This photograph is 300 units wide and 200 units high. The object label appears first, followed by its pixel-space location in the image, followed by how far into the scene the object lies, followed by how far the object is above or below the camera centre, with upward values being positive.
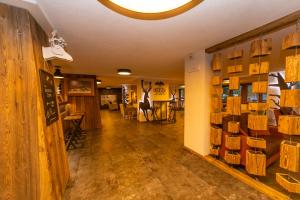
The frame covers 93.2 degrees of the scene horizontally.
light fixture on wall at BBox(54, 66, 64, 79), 3.63 +0.57
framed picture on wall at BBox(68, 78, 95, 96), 5.38 +0.33
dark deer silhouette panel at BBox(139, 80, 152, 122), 6.98 -0.45
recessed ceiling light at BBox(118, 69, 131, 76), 4.10 +0.70
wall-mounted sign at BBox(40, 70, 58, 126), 1.54 -0.01
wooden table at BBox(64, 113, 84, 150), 3.67 -1.23
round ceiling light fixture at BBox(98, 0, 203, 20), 0.98 +0.64
